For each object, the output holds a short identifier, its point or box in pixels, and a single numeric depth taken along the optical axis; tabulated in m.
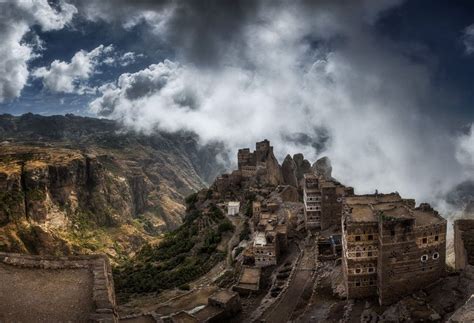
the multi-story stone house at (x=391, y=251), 43.06
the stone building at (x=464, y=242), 47.75
